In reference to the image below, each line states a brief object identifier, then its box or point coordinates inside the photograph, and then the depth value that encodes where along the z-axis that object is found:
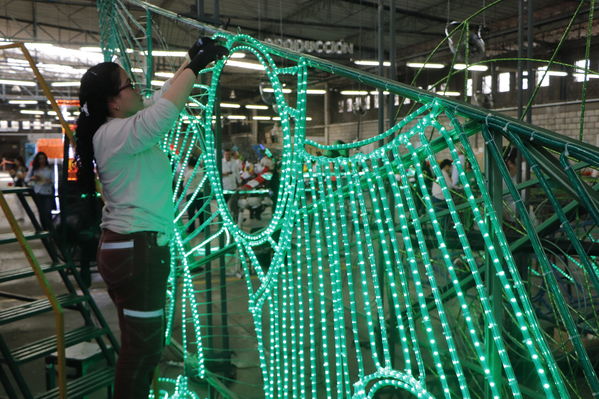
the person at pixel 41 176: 8.59
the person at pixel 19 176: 12.36
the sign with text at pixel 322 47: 13.76
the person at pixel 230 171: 10.61
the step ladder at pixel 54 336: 2.42
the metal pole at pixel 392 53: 3.58
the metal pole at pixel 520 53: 4.94
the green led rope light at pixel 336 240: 1.39
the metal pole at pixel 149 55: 3.75
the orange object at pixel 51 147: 14.92
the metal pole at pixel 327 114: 27.01
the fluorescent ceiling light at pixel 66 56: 17.81
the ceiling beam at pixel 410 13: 14.70
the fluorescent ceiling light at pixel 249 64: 9.51
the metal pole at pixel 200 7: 3.57
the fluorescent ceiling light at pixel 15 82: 19.00
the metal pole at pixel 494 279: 1.38
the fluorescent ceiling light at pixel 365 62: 13.78
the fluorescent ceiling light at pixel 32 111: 30.60
